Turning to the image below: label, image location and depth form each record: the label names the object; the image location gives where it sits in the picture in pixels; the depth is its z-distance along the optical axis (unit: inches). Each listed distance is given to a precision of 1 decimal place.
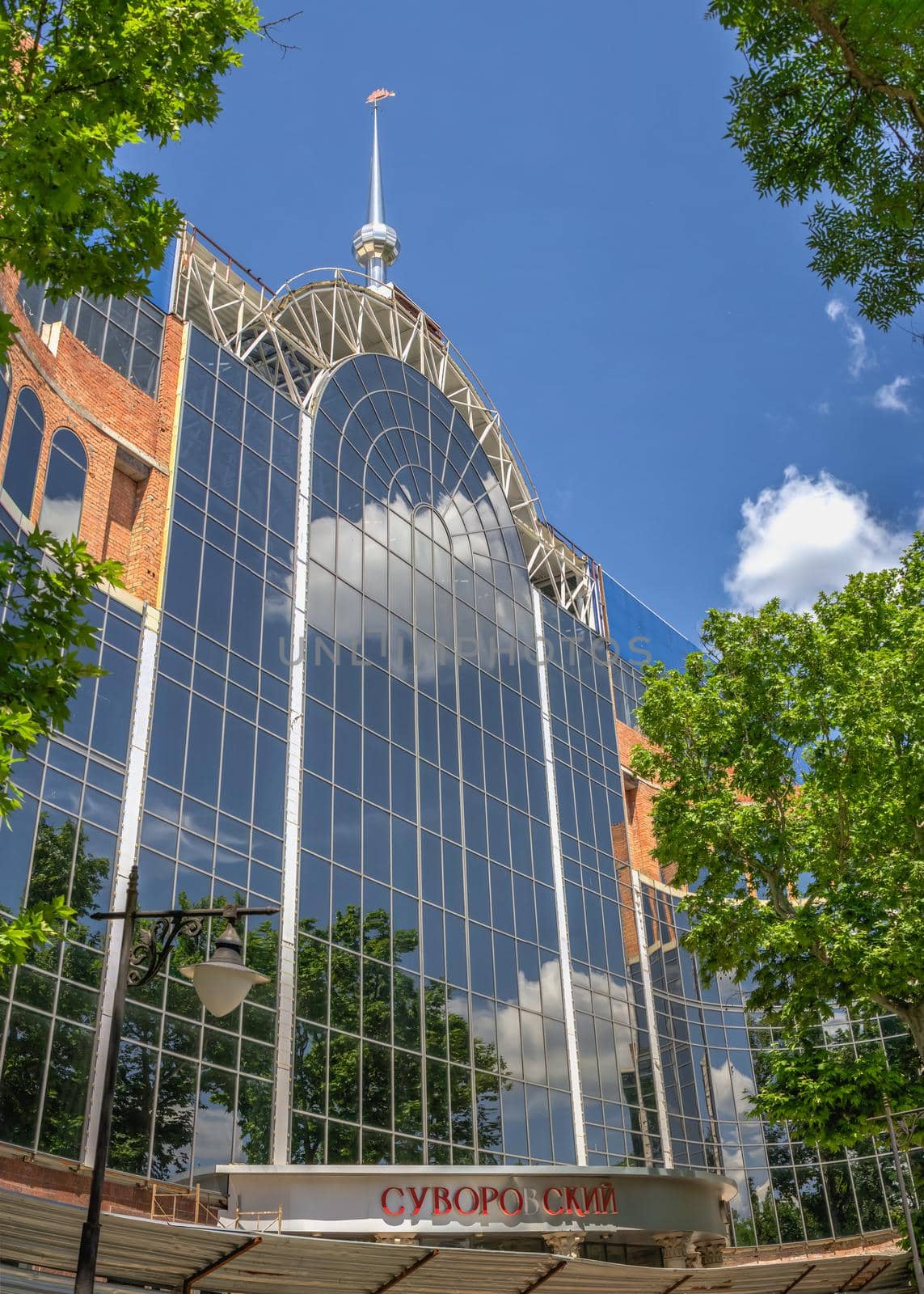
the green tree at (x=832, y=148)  347.9
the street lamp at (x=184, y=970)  370.9
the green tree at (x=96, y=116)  325.7
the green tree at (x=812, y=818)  793.6
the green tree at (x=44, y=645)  314.0
